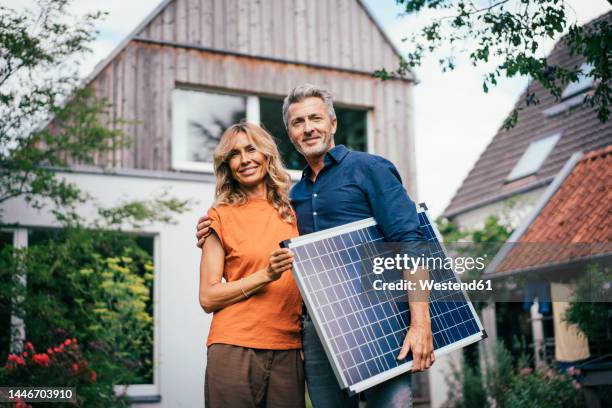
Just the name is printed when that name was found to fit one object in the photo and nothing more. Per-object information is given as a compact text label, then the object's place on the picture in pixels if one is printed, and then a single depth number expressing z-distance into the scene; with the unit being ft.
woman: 9.70
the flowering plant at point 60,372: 20.95
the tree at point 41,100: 22.48
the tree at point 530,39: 13.64
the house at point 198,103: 30.66
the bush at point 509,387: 26.68
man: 9.78
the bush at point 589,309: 22.14
